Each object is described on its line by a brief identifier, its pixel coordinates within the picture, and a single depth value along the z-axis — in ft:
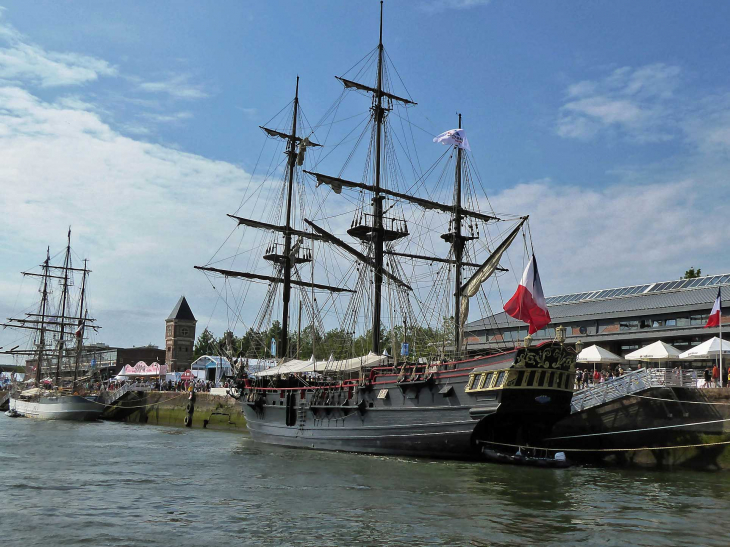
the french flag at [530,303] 83.10
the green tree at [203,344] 347.05
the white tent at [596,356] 110.11
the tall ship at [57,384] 197.26
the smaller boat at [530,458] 82.79
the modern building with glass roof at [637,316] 147.84
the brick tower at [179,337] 329.11
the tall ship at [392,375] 85.46
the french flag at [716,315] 97.02
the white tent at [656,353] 102.47
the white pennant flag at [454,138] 124.77
